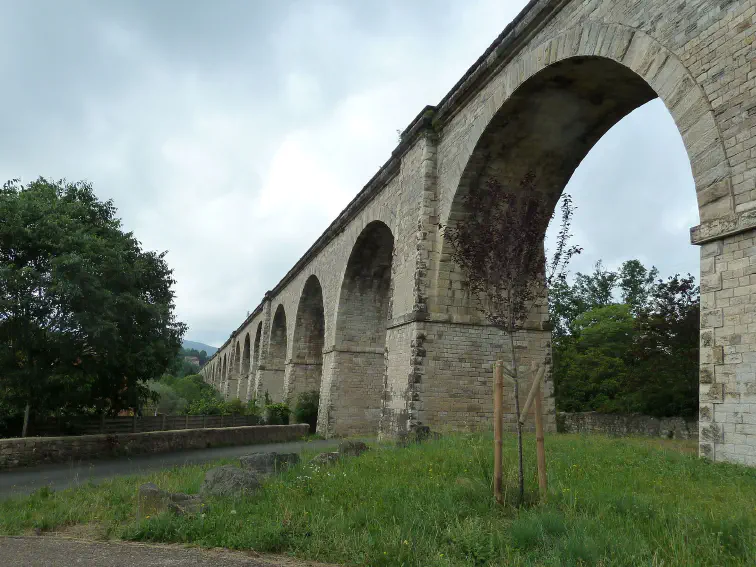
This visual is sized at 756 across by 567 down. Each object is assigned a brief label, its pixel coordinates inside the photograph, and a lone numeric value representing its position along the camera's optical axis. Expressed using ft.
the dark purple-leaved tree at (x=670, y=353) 56.70
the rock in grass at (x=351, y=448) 26.61
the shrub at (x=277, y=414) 71.00
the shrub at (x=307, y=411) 69.00
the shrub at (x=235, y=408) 81.82
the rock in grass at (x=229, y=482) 18.35
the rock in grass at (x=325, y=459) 23.44
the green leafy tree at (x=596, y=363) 79.56
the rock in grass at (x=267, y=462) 22.74
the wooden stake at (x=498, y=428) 15.30
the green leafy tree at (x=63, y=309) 36.94
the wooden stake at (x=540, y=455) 15.33
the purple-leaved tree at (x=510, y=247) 18.70
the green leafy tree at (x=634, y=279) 135.74
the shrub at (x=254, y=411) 74.25
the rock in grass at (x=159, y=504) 16.47
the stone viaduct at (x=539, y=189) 19.07
